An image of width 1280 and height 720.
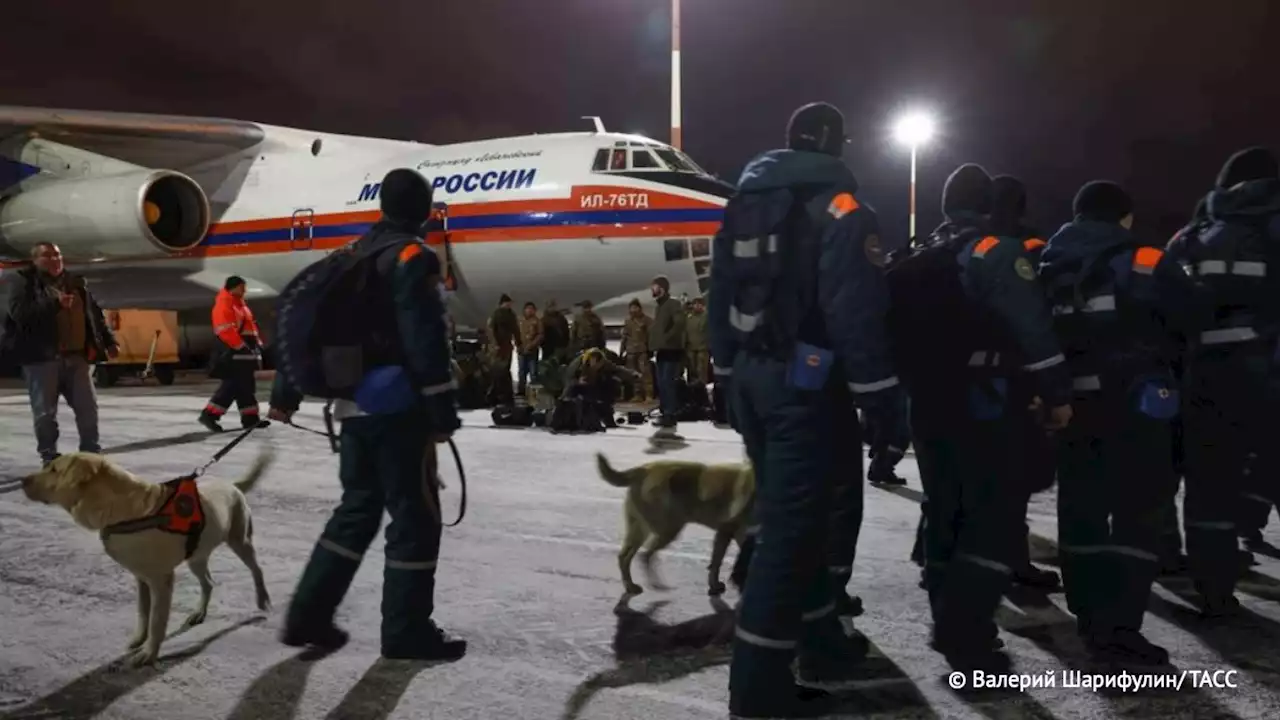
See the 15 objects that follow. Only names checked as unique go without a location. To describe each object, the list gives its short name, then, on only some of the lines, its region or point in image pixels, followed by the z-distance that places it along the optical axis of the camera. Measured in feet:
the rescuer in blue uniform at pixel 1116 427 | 11.03
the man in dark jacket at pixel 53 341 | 21.81
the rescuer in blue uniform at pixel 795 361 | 8.96
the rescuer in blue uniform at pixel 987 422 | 10.29
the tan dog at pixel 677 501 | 13.20
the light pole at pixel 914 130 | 93.97
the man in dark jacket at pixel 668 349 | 33.17
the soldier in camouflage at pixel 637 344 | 39.68
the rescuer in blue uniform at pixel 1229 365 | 12.64
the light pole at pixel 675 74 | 50.01
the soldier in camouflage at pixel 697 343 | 38.58
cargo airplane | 40.01
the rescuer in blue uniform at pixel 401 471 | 10.46
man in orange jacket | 30.17
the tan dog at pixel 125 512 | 10.64
